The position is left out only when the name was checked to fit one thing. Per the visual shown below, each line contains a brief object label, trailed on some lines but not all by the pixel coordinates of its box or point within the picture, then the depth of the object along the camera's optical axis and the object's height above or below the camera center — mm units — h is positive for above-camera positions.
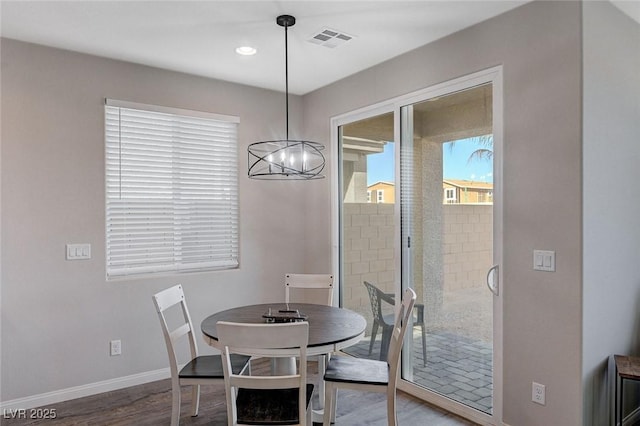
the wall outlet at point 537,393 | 2426 -1079
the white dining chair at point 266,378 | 1909 -809
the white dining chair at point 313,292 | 3025 -848
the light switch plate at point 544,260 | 2373 -288
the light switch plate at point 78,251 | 3176 -321
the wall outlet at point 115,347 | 3352 -1114
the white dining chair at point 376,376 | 2369 -988
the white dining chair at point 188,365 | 2449 -975
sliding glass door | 2773 -170
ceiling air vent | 2889 +1246
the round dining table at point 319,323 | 2252 -707
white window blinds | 3426 +181
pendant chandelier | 2447 +353
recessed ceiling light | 3148 +1237
